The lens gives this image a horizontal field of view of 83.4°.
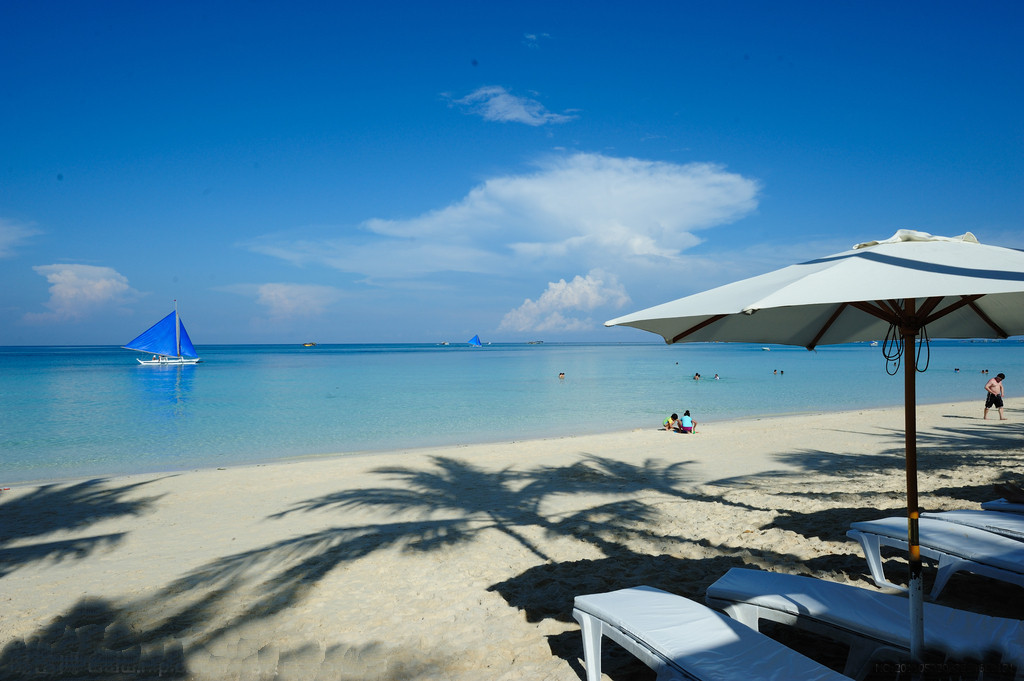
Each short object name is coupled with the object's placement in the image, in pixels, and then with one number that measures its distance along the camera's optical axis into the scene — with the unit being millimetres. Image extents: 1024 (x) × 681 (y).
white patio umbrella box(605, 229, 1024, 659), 2332
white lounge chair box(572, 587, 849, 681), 2732
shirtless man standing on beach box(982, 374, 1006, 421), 15922
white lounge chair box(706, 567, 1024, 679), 2912
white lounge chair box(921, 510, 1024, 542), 4629
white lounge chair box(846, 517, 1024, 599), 3984
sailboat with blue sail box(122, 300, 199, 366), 56000
